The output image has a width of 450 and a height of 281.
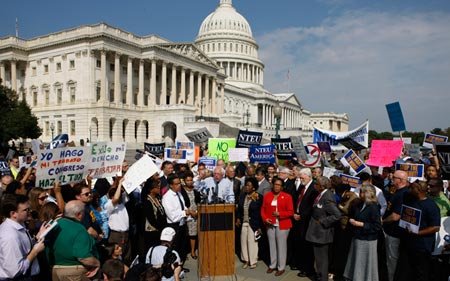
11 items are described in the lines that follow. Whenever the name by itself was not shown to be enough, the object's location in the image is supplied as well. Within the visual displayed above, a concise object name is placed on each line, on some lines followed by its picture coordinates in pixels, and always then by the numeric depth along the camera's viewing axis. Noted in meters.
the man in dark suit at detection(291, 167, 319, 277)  7.70
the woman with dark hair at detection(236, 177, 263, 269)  8.12
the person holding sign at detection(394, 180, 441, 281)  5.88
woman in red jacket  7.66
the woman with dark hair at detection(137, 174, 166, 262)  7.05
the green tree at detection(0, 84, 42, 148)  38.12
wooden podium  7.01
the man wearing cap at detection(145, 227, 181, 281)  5.23
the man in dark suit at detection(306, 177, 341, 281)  7.04
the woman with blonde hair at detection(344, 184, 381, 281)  6.34
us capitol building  52.38
